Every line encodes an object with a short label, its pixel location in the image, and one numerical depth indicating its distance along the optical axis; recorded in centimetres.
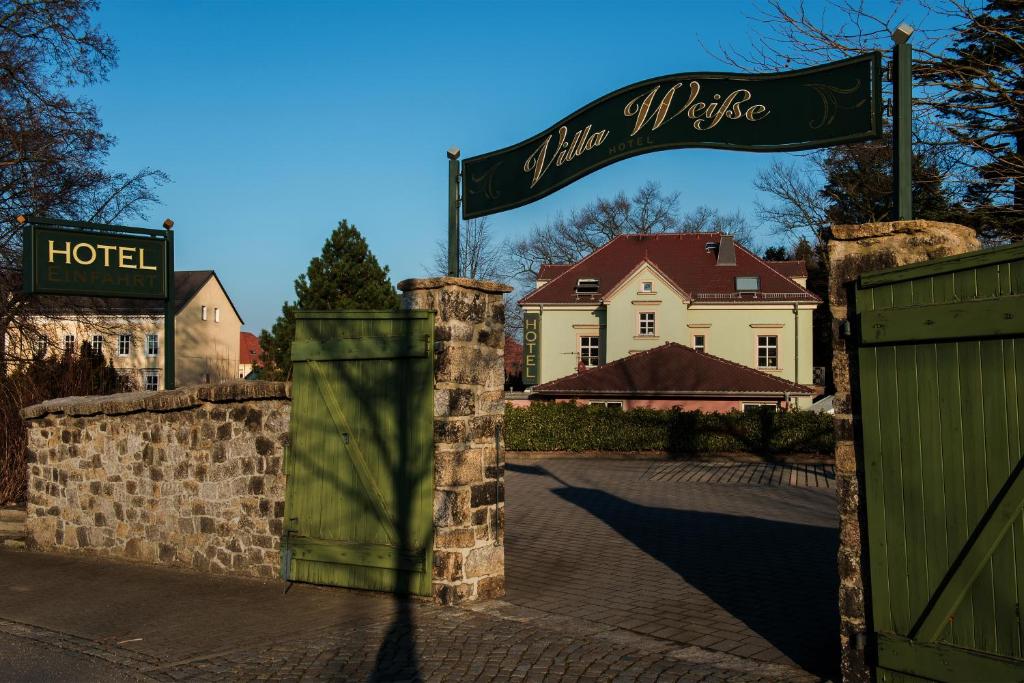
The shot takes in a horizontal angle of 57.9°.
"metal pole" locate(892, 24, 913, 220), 566
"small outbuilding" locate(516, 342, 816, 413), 3241
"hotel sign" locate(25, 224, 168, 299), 1072
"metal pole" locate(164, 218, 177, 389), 1112
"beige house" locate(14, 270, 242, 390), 5669
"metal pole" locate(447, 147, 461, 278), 885
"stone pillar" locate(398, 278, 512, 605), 766
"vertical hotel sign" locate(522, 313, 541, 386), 4244
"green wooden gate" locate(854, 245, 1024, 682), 434
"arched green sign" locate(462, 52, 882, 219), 612
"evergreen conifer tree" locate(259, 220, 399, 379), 3638
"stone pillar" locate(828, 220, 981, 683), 527
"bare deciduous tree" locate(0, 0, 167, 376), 2219
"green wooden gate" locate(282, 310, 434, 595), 780
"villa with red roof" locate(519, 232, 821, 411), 4416
